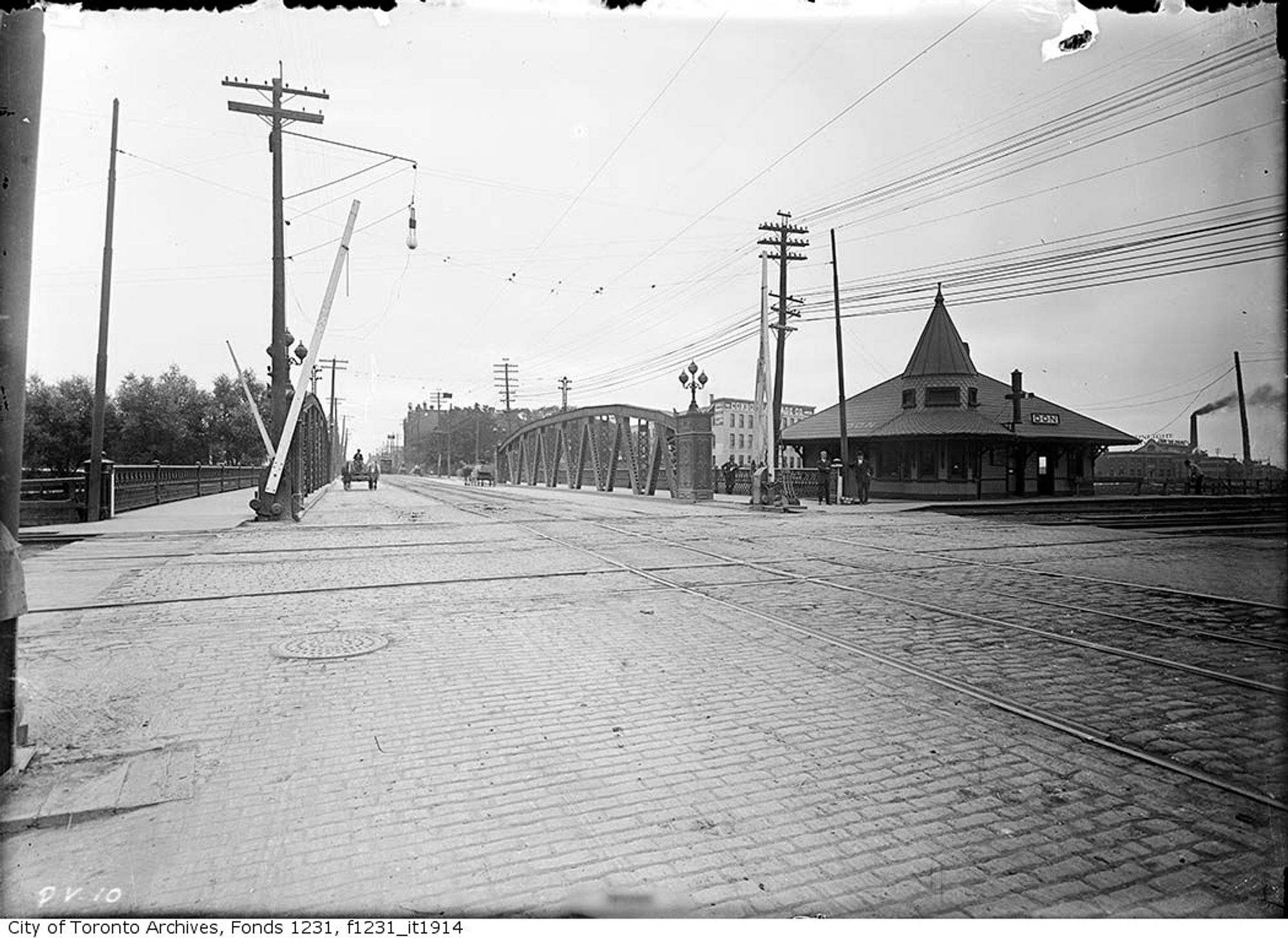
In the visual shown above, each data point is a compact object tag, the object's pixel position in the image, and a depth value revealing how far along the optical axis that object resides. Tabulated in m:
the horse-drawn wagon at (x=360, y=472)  44.78
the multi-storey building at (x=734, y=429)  100.62
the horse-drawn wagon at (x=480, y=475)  56.97
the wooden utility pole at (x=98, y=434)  15.39
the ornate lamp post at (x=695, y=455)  28.09
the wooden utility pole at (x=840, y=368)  26.56
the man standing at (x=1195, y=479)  35.38
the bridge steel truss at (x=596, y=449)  32.69
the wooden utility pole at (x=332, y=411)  57.42
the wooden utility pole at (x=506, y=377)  72.06
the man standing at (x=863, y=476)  26.88
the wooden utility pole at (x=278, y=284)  16.45
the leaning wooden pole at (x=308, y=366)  16.03
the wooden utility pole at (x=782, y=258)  28.02
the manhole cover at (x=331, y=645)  5.03
